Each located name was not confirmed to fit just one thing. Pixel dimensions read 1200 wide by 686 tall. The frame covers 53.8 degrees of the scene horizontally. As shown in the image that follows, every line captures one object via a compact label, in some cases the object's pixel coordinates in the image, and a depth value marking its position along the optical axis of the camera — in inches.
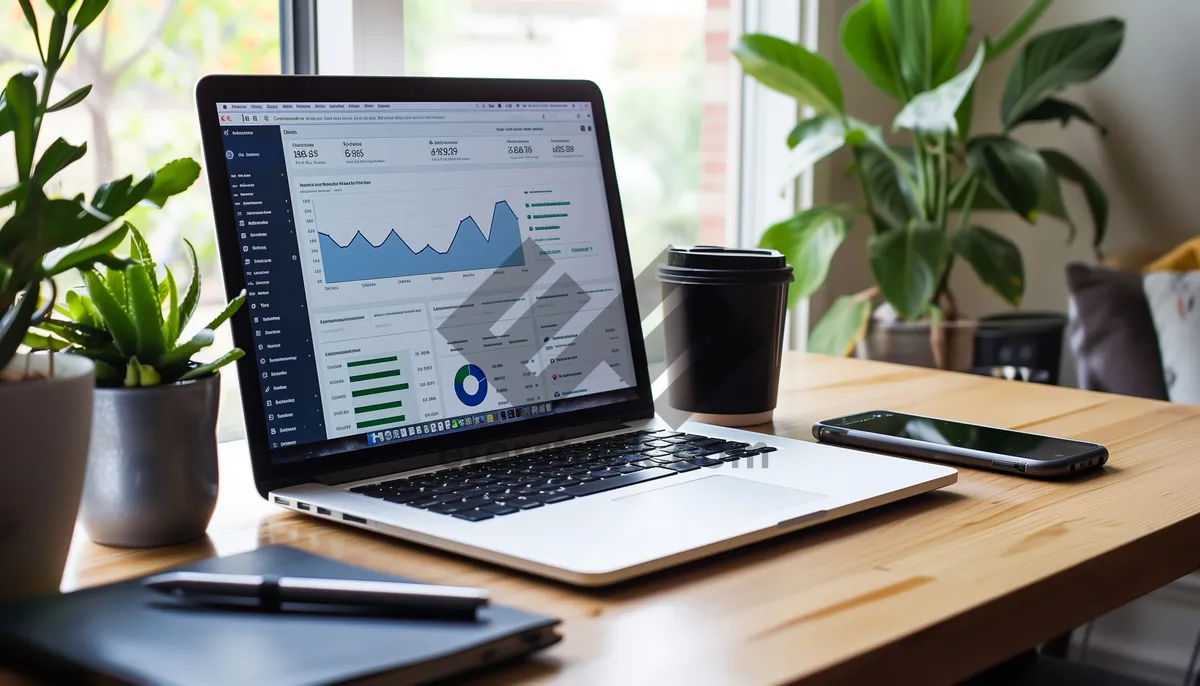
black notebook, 19.8
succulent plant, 28.3
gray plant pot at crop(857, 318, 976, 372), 82.7
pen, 22.4
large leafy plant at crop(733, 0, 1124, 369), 78.6
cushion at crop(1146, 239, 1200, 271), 80.0
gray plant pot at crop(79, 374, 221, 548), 27.9
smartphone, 36.3
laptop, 30.2
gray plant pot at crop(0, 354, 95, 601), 23.4
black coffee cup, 42.6
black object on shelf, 84.7
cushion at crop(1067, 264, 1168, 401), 76.5
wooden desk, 22.4
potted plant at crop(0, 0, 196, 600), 23.5
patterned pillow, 72.6
